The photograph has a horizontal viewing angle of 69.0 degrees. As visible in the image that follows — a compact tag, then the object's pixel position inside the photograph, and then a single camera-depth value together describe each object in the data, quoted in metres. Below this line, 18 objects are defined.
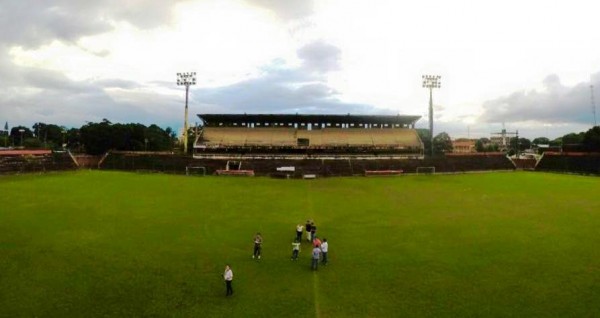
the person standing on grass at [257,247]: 20.55
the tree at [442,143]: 139.32
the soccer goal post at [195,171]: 64.00
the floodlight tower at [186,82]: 78.81
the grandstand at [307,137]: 82.50
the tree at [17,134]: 135.77
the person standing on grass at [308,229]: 24.28
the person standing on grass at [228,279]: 16.00
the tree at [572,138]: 141.38
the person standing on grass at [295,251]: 20.53
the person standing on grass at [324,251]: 19.97
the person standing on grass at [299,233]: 23.23
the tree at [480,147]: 178.50
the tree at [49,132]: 144.88
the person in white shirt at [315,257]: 18.95
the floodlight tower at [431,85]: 78.01
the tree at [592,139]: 82.31
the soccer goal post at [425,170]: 69.94
